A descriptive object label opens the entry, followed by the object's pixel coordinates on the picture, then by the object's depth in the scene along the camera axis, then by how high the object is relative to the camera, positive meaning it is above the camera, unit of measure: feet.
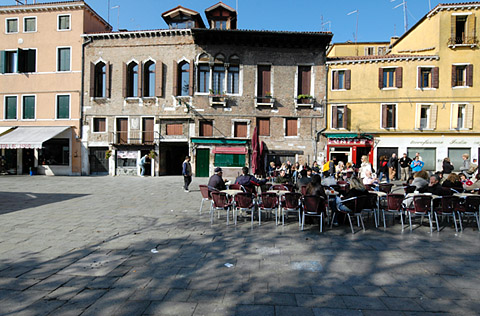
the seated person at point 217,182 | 24.08 -2.54
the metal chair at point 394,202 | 20.04 -3.43
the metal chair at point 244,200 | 20.74 -3.60
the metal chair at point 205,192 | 24.10 -3.45
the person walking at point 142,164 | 61.72 -2.57
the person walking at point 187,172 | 39.99 -2.77
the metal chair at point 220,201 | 20.94 -3.68
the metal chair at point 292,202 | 20.26 -3.57
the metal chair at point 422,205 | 19.45 -3.51
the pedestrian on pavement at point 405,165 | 50.96 -1.56
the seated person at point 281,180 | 33.53 -3.12
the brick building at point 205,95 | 65.77 +14.81
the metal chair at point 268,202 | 20.76 -3.67
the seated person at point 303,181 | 24.30 -2.38
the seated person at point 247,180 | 24.08 -2.36
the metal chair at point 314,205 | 19.04 -3.62
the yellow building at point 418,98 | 61.67 +14.15
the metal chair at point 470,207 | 19.78 -3.69
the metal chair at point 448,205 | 19.69 -3.52
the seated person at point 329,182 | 24.09 -2.38
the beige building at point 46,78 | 68.64 +19.23
